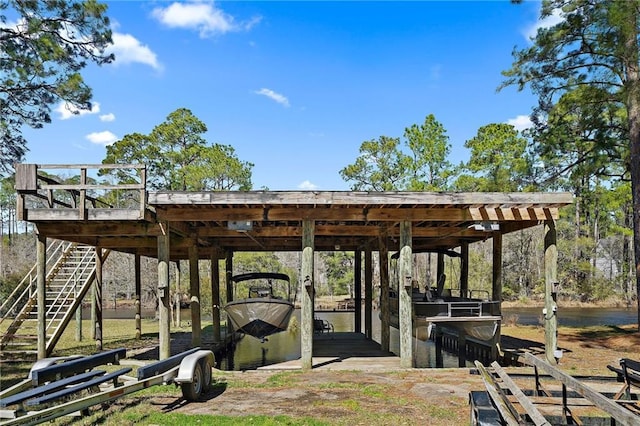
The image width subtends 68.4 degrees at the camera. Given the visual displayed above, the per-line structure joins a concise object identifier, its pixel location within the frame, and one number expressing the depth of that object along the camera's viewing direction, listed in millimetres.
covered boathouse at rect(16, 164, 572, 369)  11070
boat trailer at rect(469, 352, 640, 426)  3975
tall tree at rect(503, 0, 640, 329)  14969
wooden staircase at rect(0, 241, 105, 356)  13531
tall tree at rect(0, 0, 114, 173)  13719
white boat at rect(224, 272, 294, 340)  14336
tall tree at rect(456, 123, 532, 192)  33562
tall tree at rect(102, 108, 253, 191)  35031
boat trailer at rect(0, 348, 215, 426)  6004
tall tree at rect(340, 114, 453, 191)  36500
